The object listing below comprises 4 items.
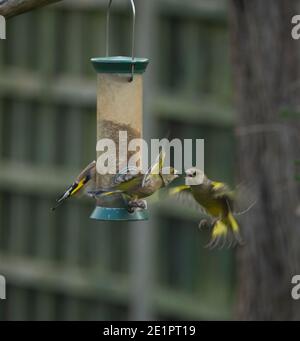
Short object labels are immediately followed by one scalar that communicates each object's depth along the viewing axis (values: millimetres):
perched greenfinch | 6742
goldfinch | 7191
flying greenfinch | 6793
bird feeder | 7164
